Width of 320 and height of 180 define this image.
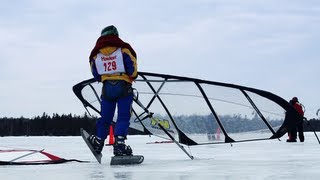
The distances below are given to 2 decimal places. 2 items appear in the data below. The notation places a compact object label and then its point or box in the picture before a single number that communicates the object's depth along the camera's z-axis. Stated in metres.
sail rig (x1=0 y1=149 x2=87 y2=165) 6.73
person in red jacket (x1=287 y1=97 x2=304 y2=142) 16.30
